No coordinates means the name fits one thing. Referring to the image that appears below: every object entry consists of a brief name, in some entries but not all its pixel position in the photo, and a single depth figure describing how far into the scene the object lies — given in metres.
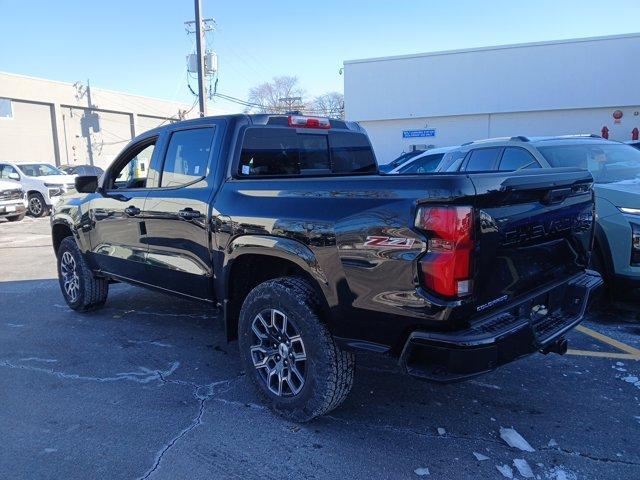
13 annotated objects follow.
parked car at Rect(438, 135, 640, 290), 4.77
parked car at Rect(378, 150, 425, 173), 13.27
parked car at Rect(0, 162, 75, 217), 17.61
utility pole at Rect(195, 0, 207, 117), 20.08
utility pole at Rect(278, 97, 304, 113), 52.16
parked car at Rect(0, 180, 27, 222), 15.32
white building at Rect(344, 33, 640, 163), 23.97
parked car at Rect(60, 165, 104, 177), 23.59
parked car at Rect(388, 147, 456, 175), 8.48
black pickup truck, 2.53
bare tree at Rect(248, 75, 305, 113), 51.50
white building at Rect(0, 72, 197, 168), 34.53
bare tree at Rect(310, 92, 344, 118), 49.87
